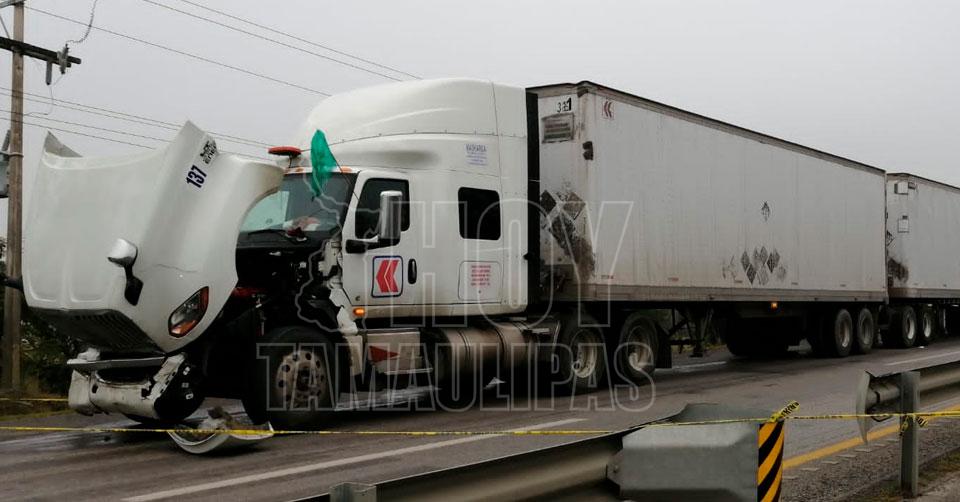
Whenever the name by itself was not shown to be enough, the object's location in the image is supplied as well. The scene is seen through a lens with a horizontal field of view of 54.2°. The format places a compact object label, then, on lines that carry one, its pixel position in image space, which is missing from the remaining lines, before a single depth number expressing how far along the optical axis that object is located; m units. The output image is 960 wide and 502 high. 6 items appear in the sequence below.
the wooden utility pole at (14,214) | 14.28
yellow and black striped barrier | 4.47
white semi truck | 8.00
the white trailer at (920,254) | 22.22
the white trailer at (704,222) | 12.03
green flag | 9.55
